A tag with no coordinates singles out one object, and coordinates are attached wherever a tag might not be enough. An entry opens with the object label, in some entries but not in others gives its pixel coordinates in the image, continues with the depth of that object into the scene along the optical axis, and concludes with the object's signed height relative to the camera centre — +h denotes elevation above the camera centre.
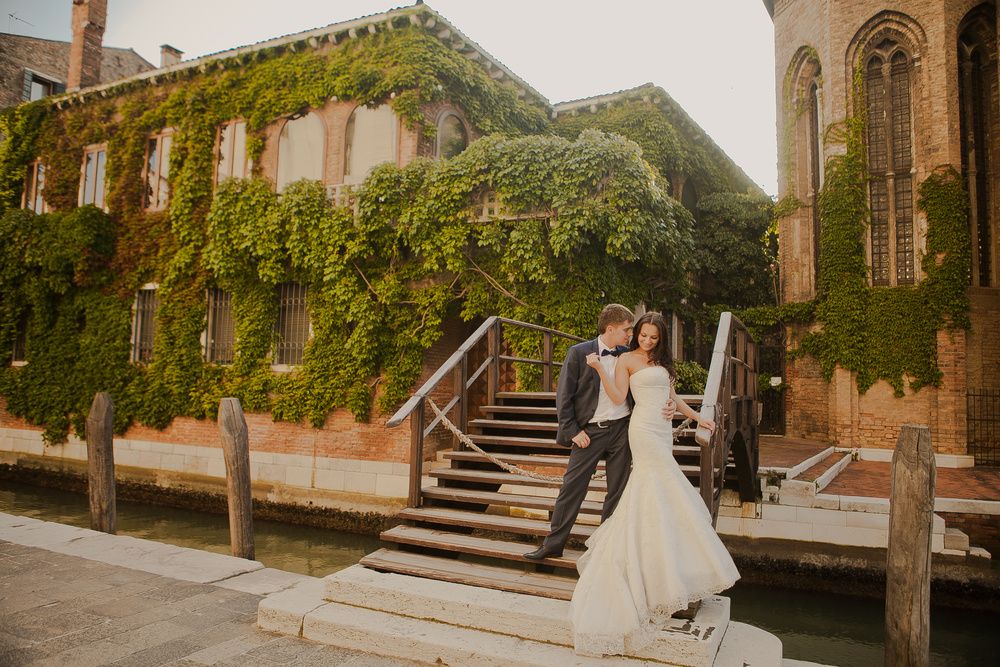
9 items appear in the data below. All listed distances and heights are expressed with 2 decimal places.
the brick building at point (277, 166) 11.81 +4.77
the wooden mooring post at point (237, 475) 6.77 -1.06
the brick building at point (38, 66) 20.94 +11.27
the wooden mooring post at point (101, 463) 7.48 -1.08
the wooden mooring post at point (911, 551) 4.64 -1.20
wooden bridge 4.37 -0.74
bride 3.31 -0.89
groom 3.98 -0.27
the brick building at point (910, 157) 12.95 +5.33
